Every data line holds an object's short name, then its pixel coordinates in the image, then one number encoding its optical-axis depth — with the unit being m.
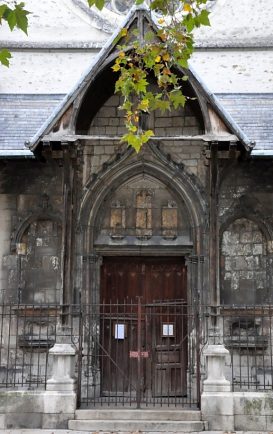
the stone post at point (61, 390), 8.47
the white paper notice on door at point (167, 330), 10.35
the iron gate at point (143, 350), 9.89
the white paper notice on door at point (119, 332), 10.10
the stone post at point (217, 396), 8.36
